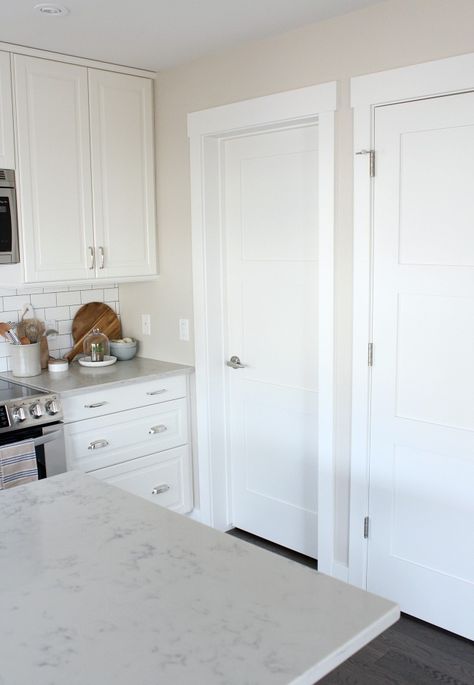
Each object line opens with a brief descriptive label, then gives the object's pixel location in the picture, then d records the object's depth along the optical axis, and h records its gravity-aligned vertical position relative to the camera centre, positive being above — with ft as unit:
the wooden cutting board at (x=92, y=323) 12.50 -1.12
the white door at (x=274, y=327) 10.47 -1.08
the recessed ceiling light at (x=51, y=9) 8.43 +3.06
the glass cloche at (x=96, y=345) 12.09 -1.48
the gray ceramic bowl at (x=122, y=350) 12.42 -1.60
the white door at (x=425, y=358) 8.36 -1.30
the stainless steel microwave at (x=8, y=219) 10.16 +0.62
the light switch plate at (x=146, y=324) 12.53 -1.15
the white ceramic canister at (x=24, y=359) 11.18 -1.57
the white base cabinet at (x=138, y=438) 10.54 -2.82
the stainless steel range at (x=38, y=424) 9.58 -2.26
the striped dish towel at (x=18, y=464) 9.34 -2.72
